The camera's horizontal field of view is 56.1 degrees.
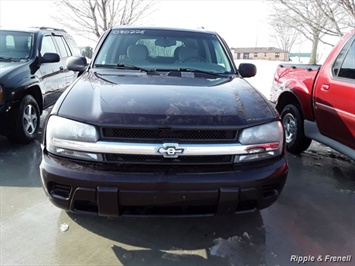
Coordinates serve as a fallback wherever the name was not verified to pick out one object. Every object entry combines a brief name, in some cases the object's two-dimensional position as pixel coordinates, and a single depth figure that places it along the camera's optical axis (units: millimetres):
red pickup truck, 3594
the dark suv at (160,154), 2189
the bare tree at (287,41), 42188
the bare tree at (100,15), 12617
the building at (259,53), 49256
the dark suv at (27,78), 4391
